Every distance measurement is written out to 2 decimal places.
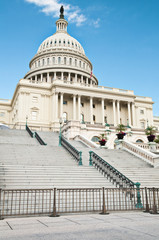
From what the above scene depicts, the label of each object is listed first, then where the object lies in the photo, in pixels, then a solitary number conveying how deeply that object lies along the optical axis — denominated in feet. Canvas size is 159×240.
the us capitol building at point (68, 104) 189.22
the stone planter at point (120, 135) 85.35
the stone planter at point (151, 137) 84.12
